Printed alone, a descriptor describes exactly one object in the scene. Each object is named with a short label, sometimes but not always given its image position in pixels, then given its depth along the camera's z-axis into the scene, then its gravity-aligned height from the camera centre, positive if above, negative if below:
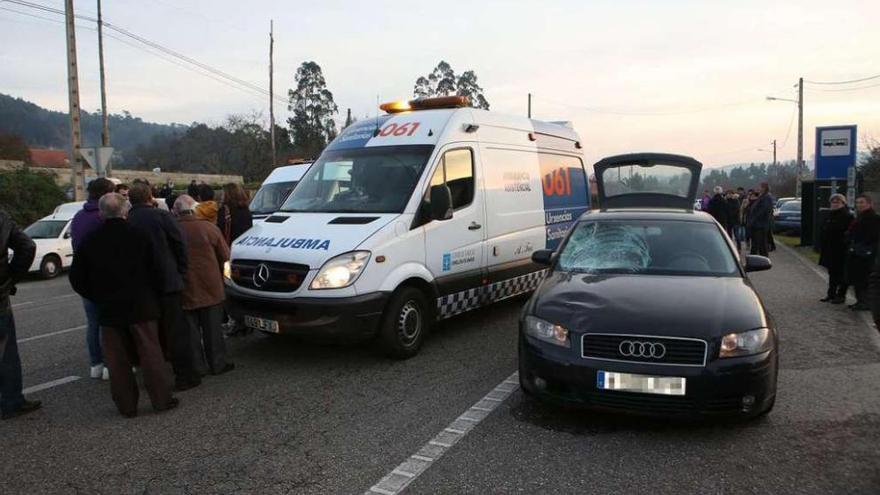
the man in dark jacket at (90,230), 5.25 -0.26
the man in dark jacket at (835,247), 8.71 -0.76
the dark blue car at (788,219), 21.75 -0.82
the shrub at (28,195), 20.03 +0.28
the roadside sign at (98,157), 15.92 +1.20
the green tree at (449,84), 62.84 +12.06
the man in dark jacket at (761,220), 14.11 -0.55
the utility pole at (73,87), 18.09 +3.54
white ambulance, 5.38 -0.33
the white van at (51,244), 13.98 -0.97
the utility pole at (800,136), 42.25 +4.18
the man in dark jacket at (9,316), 4.52 -0.85
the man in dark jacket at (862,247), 8.09 -0.68
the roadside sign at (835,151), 15.41 +1.16
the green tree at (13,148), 54.59 +5.21
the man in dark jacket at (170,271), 4.89 -0.57
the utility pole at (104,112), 26.42 +3.97
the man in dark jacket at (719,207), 15.92 -0.27
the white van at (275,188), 11.93 +0.25
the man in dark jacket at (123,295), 4.50 -0.70
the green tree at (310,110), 60.84 +9.16
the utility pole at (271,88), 36.22 +6.75
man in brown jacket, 5.39 -0.76
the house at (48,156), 74.01 +6.17
